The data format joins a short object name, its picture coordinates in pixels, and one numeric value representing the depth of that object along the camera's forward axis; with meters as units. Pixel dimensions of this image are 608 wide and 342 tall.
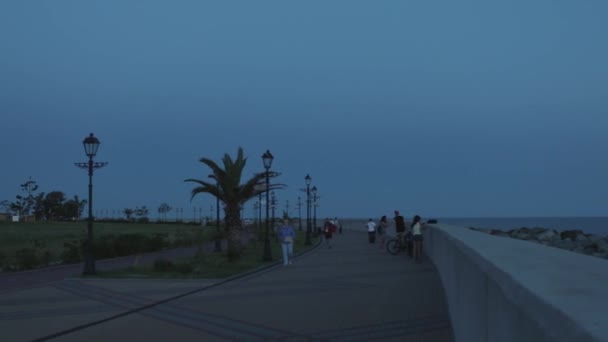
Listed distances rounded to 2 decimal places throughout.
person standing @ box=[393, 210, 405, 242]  30.40
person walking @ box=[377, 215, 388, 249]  35.38
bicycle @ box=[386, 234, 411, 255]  30.20
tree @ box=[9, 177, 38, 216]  132.00
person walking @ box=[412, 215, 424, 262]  24.55
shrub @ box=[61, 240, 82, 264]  26.02
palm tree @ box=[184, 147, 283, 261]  33.28
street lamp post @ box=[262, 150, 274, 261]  26.10
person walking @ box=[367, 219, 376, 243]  42.17
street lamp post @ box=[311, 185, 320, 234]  58.77
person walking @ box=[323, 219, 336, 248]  37.98
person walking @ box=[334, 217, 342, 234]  67.25
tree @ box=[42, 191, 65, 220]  139.25
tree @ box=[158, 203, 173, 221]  156.88
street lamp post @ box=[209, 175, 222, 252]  33.07
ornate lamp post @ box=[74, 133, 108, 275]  19.53
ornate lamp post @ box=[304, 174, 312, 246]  42.57
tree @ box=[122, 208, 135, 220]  138.12
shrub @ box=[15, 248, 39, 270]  22.89
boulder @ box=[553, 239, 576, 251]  29.11
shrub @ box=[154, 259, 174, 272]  21.19
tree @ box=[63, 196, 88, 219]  141.62
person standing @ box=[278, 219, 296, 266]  23.83
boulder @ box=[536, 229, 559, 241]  35.50
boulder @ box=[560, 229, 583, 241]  39.63
